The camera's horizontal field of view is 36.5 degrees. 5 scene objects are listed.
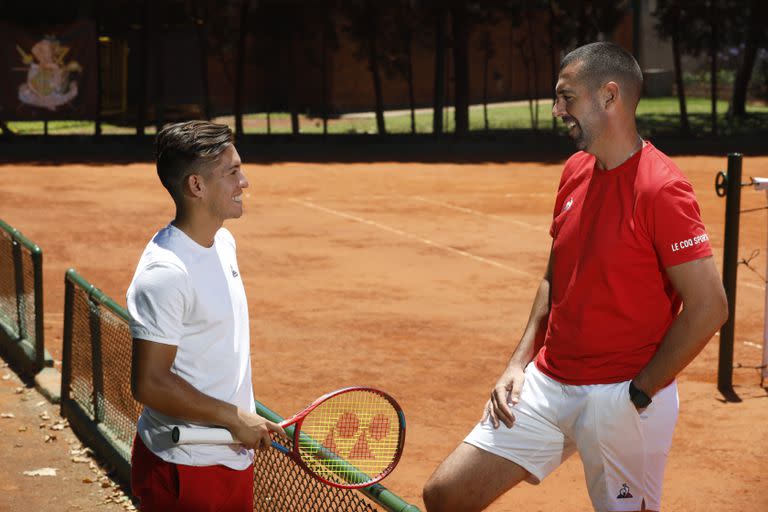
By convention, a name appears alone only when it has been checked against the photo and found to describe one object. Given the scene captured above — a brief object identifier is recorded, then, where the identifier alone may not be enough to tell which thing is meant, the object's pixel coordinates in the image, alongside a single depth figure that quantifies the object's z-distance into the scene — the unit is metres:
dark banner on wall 31.11
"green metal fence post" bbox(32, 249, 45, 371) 9.11
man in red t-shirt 4.19
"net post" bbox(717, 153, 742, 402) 9.73
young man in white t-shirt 3.71
